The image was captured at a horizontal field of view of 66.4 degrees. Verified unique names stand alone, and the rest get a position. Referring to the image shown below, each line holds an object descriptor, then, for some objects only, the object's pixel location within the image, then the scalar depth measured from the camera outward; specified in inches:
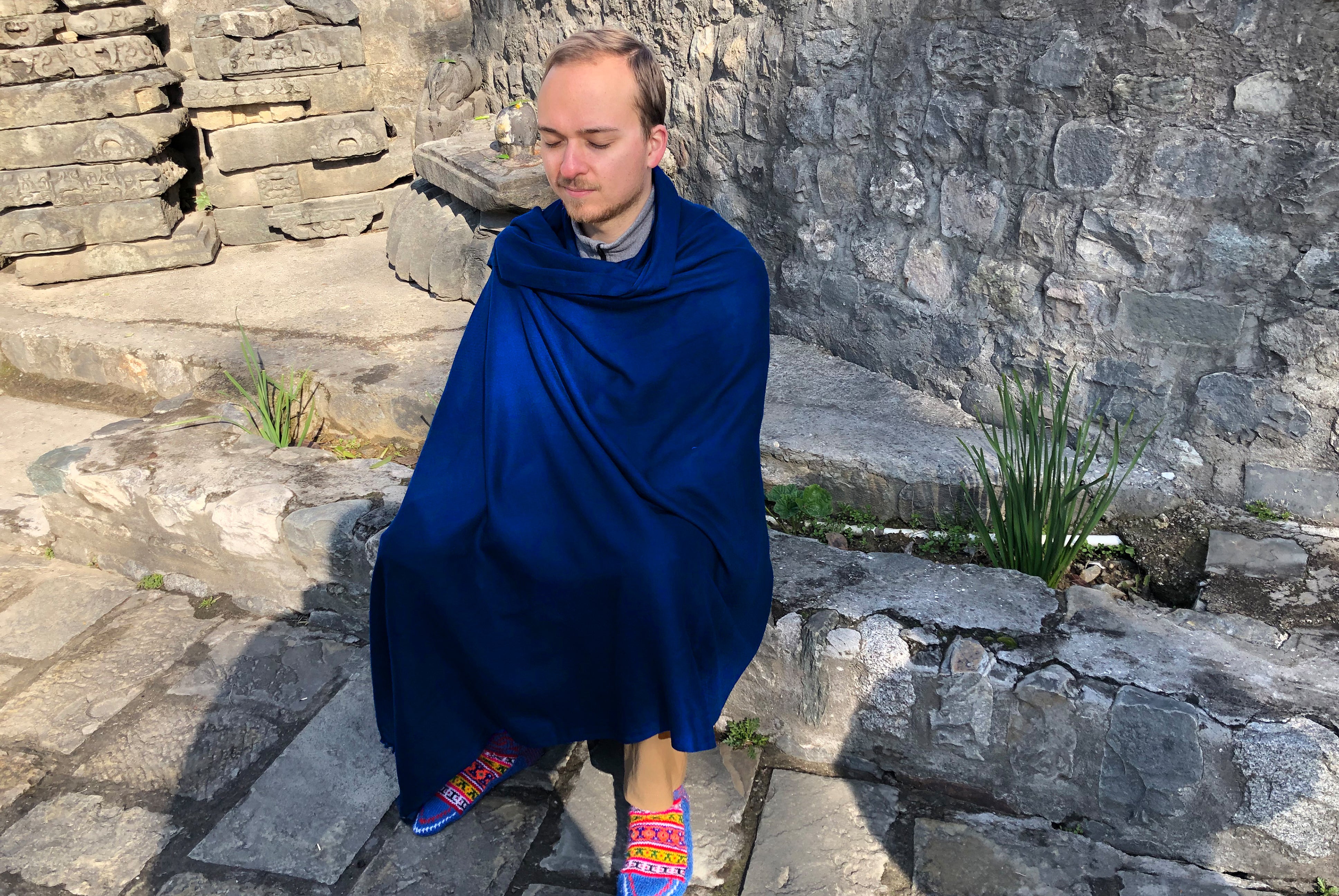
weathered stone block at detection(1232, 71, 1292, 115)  89.4
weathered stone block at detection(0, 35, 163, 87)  194.5
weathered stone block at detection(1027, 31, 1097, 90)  100.0
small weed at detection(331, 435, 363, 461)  134.8
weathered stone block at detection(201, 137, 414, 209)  215.9
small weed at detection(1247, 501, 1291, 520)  99.2
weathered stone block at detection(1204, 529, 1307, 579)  93.4
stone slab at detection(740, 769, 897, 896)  81.6
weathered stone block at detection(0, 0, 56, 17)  193.8
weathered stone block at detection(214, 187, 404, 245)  217.6
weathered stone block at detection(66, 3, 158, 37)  198.8
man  75.8
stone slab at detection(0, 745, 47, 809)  93.5
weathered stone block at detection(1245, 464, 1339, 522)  97.0
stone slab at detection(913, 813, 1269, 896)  79.9
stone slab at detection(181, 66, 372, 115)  206.5
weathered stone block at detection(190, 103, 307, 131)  211.6
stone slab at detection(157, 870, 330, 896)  82.7
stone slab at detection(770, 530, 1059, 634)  89.4
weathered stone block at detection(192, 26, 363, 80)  205.2
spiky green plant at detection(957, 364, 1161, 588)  93.5
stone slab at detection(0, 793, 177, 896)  84.7
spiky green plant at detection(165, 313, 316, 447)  129.4
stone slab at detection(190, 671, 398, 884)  85.8
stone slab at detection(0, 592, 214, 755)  101.0
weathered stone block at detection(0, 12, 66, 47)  193.0
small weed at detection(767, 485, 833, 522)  110.6
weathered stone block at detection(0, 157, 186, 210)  197.6
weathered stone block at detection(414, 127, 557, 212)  158.7
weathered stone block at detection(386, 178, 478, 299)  171.0
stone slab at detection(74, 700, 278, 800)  94.4
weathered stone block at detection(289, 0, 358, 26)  208.4
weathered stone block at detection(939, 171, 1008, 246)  112.4
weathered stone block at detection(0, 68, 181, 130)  195.9
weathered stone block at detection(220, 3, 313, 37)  202.7
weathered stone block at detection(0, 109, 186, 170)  198.4
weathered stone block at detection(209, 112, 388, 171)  212.4
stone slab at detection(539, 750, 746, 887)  84.0
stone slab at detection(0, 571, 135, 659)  113.3
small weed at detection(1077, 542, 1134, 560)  101.6
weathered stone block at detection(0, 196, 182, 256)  195.8
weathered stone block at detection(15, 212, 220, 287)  198.7
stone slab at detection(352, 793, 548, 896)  82.6
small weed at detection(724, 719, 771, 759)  95.4
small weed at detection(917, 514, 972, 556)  104.7
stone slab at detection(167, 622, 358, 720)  103.5
